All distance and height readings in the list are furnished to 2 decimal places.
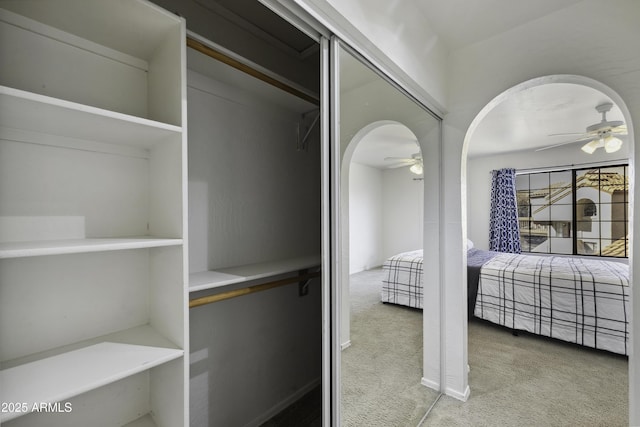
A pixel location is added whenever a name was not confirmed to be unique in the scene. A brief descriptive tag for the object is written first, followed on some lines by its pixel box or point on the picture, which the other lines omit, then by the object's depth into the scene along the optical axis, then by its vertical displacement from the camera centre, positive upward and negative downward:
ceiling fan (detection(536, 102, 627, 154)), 2.92 +0.90
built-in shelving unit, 0.73 +0.01
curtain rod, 4.31 +0.76
